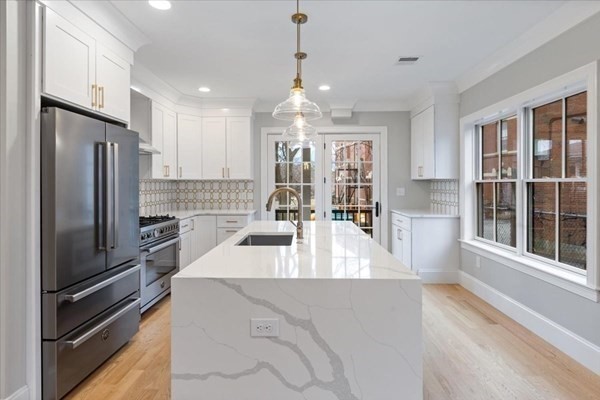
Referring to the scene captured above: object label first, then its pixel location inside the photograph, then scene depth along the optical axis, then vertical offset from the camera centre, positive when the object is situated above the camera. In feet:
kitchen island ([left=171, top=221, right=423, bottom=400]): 4.97 -2.00
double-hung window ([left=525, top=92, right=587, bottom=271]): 8.66 +0.43
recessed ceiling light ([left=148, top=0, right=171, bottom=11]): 8.02 +4.51
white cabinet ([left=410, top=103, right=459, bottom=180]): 14.53 +2.37
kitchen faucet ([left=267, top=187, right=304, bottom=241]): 7.88 -0.29
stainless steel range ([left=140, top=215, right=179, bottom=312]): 10.59 -1.89
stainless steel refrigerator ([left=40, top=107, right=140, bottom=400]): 6.39 -0.91
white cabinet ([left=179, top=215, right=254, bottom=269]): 15.64 -1.33
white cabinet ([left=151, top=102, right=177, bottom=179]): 13.85 +2.38
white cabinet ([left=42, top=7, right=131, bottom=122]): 6.61 +2.79
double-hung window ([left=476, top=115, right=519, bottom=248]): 11.60 +0.59
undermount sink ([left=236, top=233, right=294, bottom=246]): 9.27 -1.08
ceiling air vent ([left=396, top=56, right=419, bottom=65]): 11.52 +4.64
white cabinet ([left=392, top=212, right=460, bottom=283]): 14.64 -2.05
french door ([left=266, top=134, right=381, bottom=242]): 17.85 +1.03
